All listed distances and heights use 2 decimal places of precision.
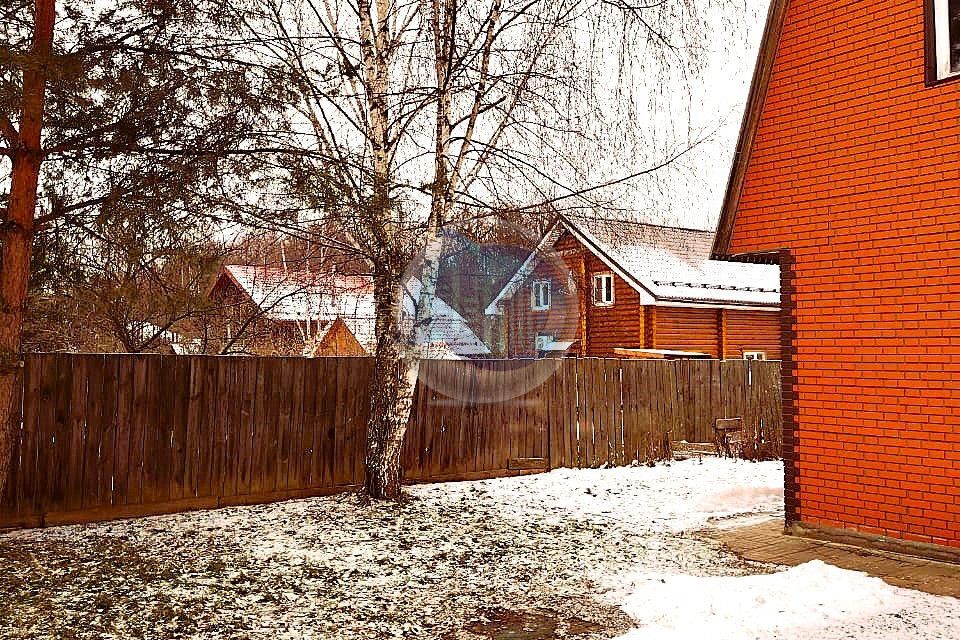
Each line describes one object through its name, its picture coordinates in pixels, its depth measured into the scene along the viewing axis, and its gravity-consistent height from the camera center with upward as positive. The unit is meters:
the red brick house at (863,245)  6.69 +1.15
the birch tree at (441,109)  8.13 +2.85
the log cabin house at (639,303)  22.27 +1.79
